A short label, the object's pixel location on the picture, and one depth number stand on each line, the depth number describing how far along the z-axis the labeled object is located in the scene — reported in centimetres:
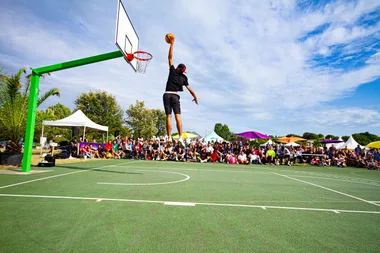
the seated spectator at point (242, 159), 1695
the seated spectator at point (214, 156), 1743
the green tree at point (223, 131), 7041
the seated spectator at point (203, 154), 1767
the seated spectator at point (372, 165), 1758
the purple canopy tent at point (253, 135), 2159
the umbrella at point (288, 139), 3306
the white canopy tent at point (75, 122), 1780
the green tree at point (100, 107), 3512
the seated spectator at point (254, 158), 1756
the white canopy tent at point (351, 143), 2883
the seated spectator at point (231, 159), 1664
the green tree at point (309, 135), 10576
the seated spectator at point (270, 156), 1777
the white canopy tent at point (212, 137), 2901
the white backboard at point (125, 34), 727
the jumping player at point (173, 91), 698
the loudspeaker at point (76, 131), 2065
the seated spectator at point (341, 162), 1842
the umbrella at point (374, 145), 2220
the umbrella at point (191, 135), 3073
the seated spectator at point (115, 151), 1768
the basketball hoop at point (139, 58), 869
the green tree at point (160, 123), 5175
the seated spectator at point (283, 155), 1798
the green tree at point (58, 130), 3852
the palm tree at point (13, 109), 932
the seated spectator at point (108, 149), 1731
